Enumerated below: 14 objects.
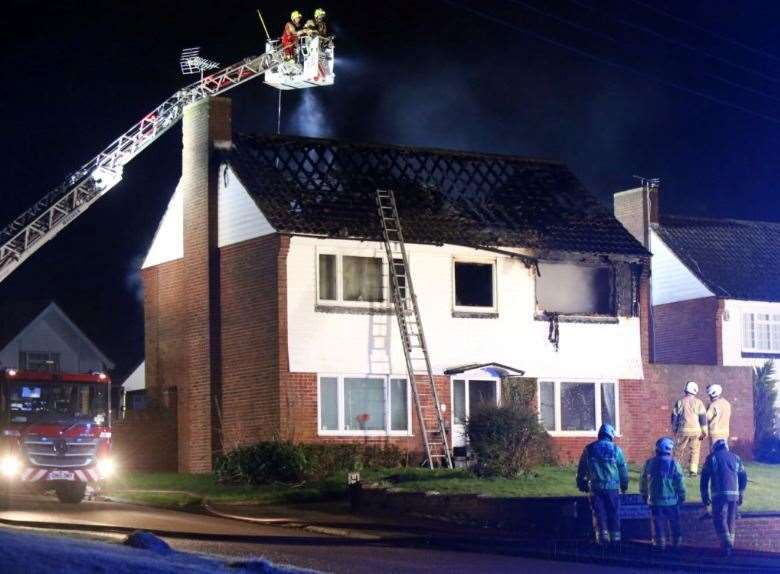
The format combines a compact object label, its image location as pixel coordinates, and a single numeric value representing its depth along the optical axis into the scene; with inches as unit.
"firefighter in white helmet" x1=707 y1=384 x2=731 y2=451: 1190.9
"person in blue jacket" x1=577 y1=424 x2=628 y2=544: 878.4
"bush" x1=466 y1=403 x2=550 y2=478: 1199.6
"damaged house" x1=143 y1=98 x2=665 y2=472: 1448.1
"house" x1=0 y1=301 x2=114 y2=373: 2583.7
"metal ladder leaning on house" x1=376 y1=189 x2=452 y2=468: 1456.7
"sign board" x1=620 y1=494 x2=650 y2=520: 987.3
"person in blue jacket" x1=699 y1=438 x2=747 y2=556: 908.6
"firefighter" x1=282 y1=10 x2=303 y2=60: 1800.0
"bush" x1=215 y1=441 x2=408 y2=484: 1331.2
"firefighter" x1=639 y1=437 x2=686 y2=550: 898.7
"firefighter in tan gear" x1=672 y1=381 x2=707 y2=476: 1216.2
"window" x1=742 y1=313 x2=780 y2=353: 1872.5
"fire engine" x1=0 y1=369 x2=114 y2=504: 1153.4
